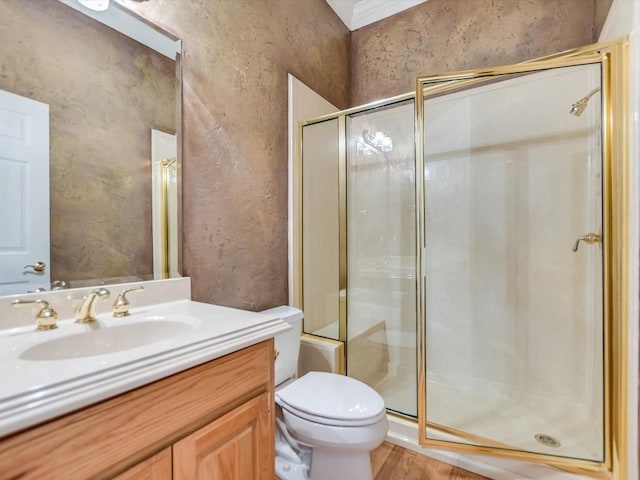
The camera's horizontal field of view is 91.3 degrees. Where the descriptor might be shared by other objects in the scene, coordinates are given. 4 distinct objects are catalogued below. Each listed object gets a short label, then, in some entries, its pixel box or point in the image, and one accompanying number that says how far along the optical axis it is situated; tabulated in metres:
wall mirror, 0.87
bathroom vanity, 0.46
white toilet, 1.12
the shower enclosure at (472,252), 1.60
